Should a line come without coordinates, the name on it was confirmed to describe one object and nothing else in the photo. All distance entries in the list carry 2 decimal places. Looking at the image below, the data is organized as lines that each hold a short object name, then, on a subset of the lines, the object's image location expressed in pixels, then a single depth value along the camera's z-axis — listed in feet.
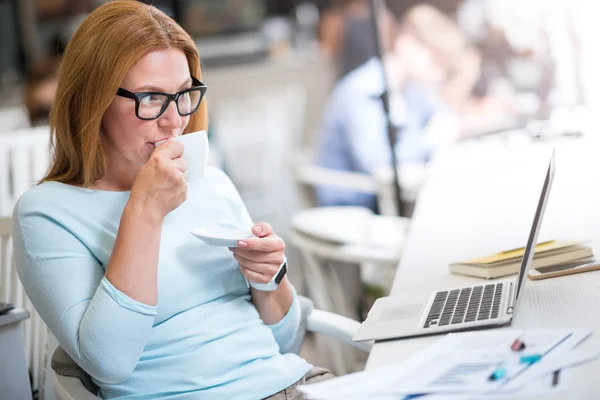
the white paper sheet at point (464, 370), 4.63
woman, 5.41
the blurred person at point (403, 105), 11.08
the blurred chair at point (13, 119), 16.81
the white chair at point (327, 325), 6.16
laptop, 5.24
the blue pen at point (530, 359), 4.74
